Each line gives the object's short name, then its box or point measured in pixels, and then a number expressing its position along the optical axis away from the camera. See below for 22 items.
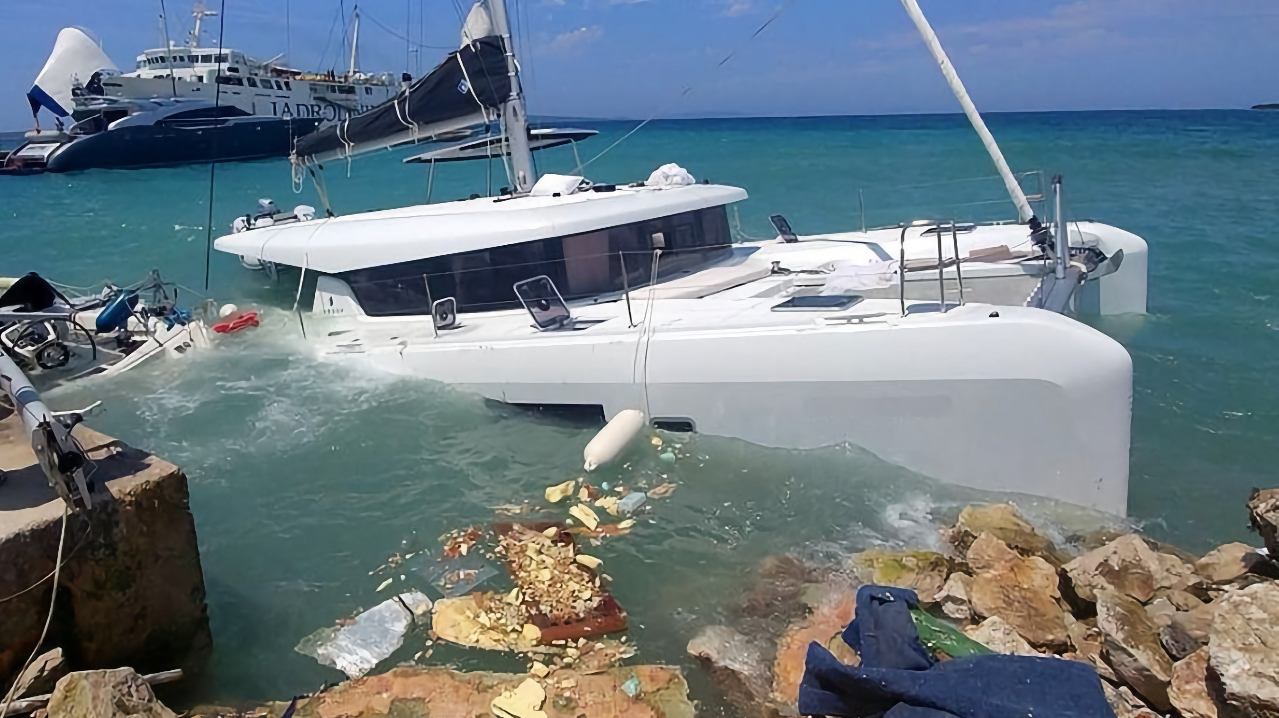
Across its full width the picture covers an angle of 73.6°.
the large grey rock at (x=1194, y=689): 3.67
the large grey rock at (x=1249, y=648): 3.41
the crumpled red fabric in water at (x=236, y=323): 10.42
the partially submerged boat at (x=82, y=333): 9.16
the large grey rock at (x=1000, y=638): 4.32
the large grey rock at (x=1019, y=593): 4.69
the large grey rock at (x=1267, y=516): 4.87
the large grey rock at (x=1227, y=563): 5.03
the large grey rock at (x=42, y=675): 3.85
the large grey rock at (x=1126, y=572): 4.94
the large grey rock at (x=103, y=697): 3.65
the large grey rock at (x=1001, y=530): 5.65
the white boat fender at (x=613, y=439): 7.06
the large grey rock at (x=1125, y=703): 3.89
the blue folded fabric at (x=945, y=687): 3.46
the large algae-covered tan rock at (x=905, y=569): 5.31
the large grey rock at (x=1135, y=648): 4.02
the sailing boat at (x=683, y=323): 6.16
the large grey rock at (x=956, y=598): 4.87
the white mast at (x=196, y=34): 60.28
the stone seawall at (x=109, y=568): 3.94
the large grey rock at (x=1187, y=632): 4.11
